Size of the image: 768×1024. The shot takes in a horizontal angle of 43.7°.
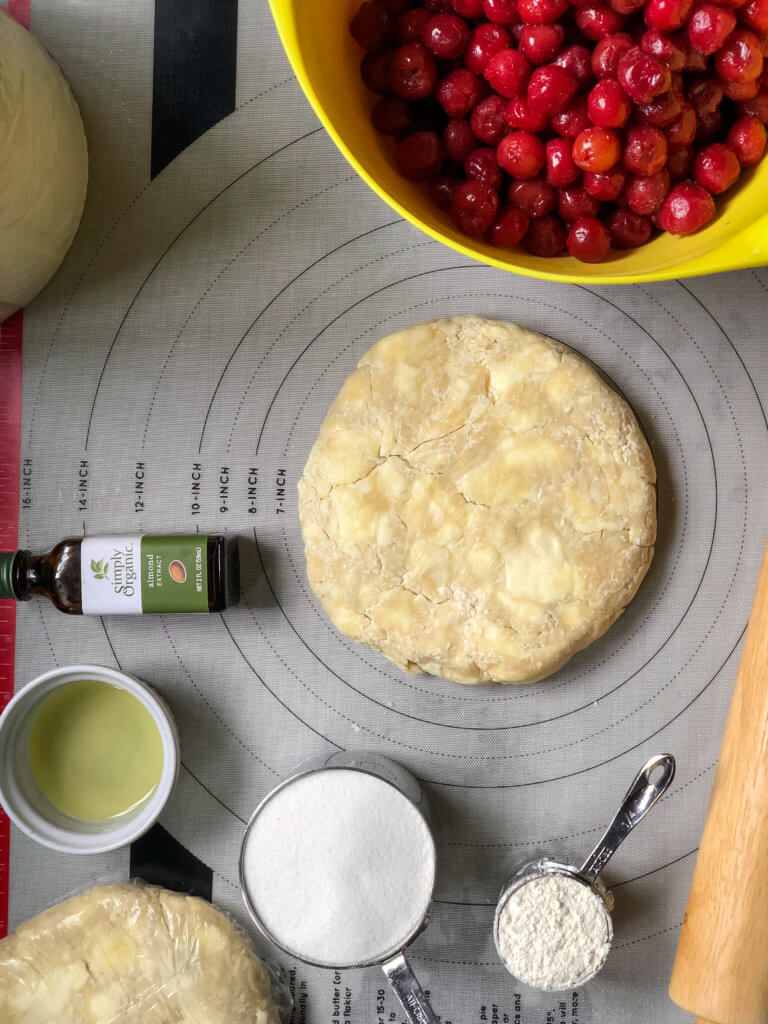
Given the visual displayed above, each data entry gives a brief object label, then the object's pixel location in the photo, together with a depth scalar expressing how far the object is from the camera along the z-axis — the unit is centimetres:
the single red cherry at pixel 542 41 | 33
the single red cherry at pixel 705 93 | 33
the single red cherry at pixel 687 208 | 34
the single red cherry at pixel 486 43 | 34
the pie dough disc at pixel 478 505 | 39
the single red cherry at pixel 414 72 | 34
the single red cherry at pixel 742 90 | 33
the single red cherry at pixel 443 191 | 37
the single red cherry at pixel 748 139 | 34
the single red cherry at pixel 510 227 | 36
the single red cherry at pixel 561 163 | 34
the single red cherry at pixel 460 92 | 35
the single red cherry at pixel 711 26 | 31
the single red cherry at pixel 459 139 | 35
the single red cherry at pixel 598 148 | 33
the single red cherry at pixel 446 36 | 34
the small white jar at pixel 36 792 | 40
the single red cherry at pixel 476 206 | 35
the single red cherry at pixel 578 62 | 33
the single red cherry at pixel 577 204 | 35
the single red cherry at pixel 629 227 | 36
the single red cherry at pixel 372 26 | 36
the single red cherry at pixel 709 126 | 34
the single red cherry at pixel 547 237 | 36
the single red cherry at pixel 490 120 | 35
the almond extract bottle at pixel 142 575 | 40
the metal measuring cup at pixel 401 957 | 38
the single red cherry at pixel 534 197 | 35
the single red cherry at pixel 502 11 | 33
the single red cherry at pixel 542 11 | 32
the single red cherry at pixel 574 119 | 34
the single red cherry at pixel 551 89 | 33
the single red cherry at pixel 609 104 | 32
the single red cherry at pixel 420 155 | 36
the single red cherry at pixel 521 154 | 34
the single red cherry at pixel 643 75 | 32
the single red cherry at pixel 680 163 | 34
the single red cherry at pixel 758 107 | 34
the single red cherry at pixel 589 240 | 35
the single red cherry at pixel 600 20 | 33
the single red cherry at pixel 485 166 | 35
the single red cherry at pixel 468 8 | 34
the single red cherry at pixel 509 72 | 33
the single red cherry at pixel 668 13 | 31
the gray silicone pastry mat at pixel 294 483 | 42
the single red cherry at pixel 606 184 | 34
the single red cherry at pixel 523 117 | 34
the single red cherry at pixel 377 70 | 36
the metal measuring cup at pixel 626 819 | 39
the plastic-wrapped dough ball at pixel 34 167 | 36
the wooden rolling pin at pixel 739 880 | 37
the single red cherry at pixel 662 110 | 33
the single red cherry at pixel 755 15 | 32
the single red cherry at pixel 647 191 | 34
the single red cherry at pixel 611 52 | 32
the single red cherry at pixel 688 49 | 32
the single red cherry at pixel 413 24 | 35
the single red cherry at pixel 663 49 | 32
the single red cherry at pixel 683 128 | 33
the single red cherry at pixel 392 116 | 36
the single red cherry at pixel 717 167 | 34
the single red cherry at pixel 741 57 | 32
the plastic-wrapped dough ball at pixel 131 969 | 40
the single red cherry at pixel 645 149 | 33
